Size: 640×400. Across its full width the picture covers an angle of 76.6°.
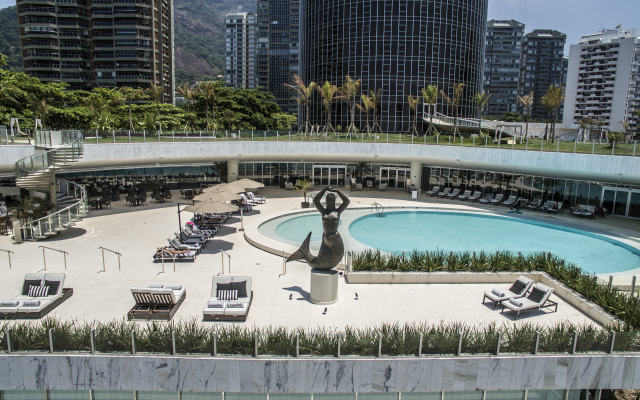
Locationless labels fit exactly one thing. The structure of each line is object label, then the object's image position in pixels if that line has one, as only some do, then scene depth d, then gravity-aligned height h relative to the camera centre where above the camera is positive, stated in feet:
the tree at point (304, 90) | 106.63 +11.58
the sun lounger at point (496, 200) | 91.71 -14.12
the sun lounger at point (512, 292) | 36.78 -14.28
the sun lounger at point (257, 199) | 84.04 -13.72
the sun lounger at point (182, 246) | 50.01 -14.16
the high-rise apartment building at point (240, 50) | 544.62 +110.19
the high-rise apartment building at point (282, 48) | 450.71 +94.48
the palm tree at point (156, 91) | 133.13 +13.56
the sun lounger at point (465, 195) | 95.65 -13.71
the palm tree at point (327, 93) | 106.93 +10.71
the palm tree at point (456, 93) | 105.50 +11.39
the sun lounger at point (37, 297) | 33.04 -14.41
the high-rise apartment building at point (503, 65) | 446.19 +79.36
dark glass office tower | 147.43 +32.63
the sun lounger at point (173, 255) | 47.98 -14.65
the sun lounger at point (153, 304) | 33.24 -14.57
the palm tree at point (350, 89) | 98.83 +12.10
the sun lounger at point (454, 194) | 97.73 -13.80
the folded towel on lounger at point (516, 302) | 35.28 -14.34
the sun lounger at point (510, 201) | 90.33 -14.11
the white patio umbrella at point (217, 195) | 58.86 -9.38
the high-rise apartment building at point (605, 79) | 347.15 +53.06
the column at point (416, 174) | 101.04 -9.51
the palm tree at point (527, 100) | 103.82 +9.62
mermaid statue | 36.73 -9.61
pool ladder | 82.12 -14.75
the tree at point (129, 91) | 132.77 +13.93
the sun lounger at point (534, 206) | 85.95 -14.26
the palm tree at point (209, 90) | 128.26 +12.95
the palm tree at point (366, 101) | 108.86 +9.07
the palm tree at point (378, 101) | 148.29 +12.37
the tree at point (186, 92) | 137.08 +13.00
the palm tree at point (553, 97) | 92.22 +9.27
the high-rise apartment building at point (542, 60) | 466.29 +89.39
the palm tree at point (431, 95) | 102.52 +10.28
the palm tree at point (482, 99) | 109.50 +10.27
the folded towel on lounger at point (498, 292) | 37.17 -14.15
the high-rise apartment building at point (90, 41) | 246.06 +53.67
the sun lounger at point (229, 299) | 32.91 -14.20
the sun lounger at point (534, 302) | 35.14 -14.38
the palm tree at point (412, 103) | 115.96 +9.28
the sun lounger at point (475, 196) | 94.53 -13.83
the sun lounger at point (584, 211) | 79.61 -14.24
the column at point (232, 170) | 100.42 -9.39
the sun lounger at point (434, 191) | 101.19 -13.82
